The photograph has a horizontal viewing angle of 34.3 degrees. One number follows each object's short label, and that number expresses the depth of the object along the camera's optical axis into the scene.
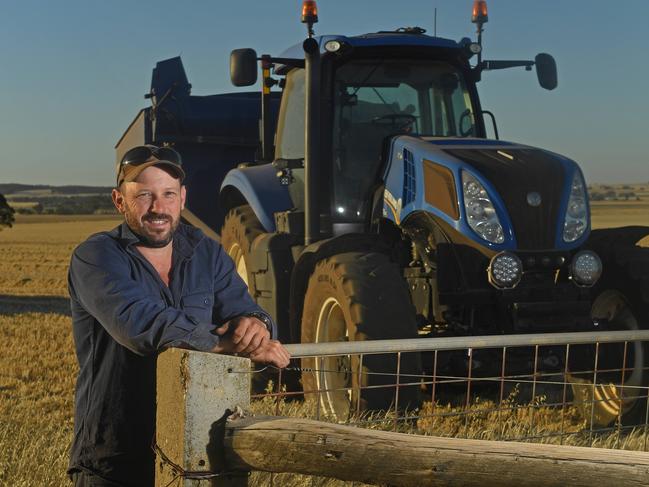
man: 2.81
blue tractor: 6.20
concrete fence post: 2.67
